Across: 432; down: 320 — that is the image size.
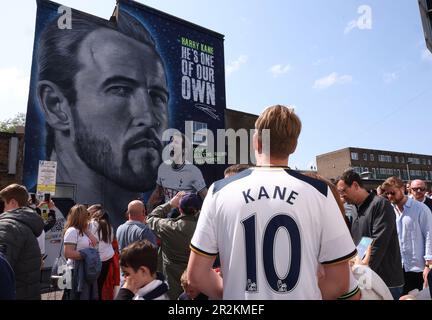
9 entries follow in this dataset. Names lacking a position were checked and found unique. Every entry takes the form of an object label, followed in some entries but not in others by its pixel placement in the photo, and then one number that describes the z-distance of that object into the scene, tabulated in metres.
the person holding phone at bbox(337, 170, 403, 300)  3.52
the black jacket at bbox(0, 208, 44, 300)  3.32
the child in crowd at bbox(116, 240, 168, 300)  2.41
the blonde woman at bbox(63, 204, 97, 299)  4.54
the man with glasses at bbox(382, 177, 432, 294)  4.57
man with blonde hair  1.61
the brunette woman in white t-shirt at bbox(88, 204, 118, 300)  5.03
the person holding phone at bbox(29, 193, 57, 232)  7.73
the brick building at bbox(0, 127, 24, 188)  16.20
